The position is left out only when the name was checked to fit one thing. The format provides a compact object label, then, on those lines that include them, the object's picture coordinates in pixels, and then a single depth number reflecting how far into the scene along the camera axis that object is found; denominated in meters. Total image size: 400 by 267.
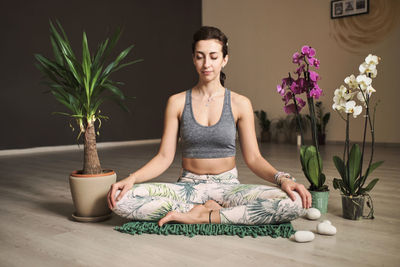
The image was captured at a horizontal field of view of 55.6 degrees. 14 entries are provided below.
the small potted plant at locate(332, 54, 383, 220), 1.82
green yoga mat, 1.68
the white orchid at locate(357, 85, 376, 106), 1.81
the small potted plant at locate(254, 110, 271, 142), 6.90
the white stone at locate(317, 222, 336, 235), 1.67
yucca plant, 1.94
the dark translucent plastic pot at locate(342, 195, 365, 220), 1.92
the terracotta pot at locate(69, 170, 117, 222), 1.90
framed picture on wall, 5.75
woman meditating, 1.70
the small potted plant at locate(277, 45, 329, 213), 1.95
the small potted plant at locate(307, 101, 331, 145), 6.07
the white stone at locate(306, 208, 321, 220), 1.93
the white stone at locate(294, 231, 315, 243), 1.57
